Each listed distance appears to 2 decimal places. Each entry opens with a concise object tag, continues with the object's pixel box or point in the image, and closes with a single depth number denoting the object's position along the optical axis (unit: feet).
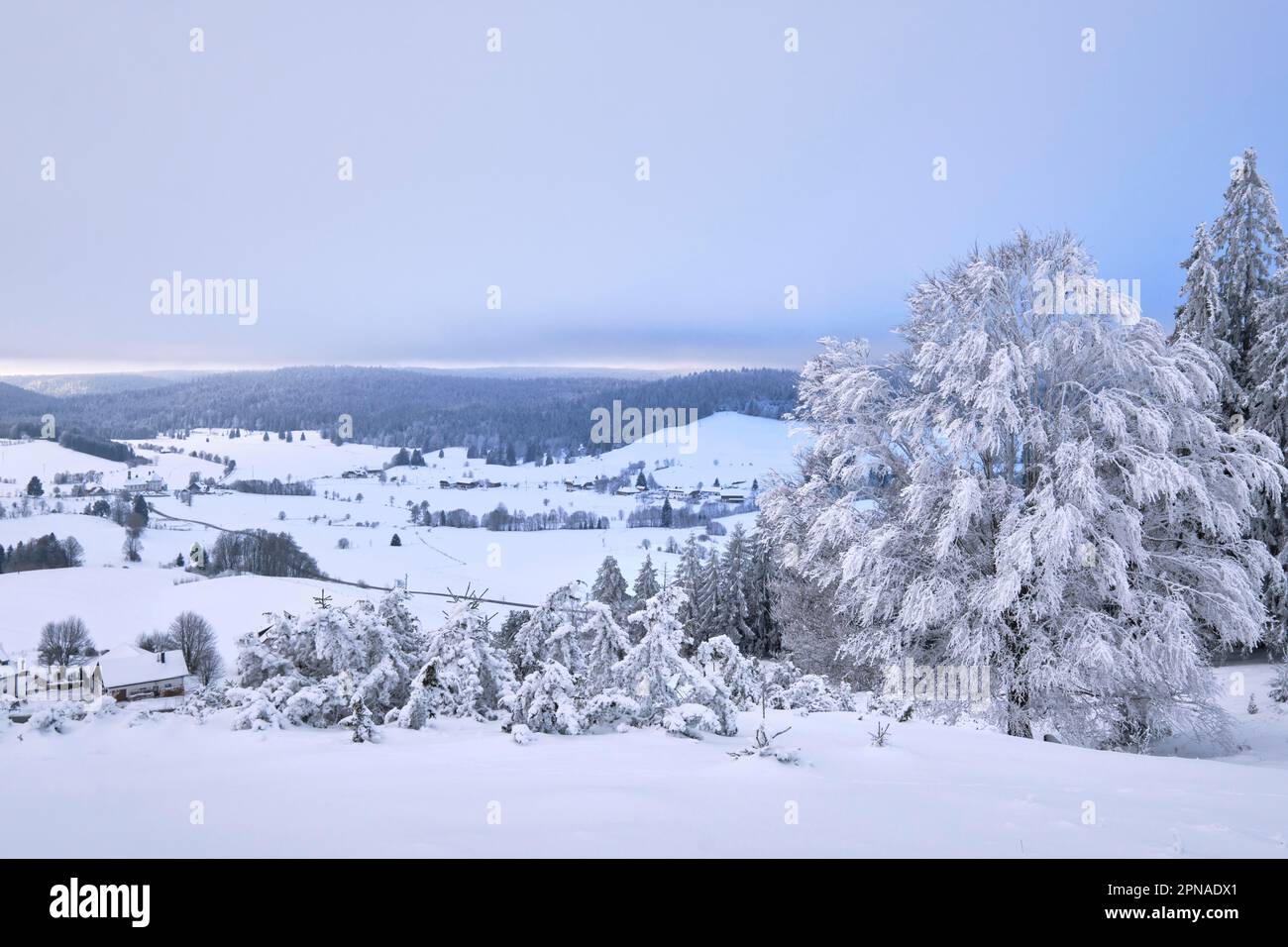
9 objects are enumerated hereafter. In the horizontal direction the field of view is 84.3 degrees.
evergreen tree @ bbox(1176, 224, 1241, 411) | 59.82
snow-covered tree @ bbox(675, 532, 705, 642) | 115.96
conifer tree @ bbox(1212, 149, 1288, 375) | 58.34
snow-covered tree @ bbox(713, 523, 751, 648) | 119.55
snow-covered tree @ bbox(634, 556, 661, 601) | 120.88
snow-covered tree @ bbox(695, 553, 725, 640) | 117.80
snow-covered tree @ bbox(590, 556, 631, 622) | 120.98
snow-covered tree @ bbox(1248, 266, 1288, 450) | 55.72
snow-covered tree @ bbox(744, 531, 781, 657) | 122.42
